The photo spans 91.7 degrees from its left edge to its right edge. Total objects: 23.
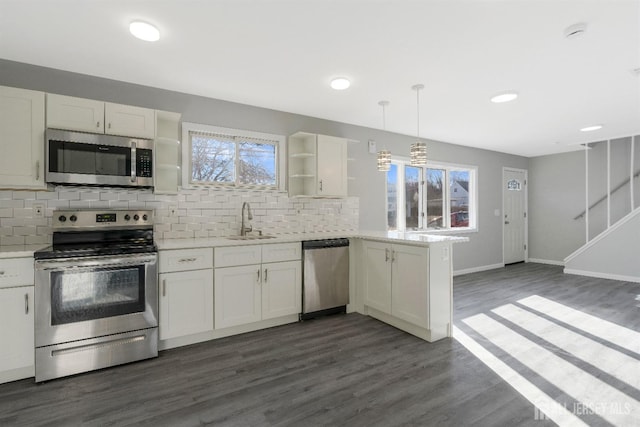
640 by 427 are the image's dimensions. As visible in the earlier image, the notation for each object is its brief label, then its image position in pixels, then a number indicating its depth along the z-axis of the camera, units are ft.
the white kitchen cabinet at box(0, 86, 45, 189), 7.91
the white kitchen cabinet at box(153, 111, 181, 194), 10.20
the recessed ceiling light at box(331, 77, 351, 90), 9.88
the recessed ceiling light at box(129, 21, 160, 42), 7.04
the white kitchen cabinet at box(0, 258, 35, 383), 7.21
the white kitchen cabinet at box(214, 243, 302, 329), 9.70
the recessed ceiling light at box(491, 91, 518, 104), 11.05
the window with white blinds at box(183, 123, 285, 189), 11.39
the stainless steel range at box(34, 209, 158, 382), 7.49
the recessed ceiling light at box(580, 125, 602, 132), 15.64
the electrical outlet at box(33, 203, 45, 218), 8.92
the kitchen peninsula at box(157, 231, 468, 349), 9.10
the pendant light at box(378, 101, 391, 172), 11.03
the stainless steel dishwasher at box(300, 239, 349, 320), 11.23
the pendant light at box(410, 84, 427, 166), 9.86
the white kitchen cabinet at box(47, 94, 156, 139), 8.39
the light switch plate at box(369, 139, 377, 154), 15.60
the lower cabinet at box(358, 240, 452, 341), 9.41
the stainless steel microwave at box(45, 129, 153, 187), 8.34
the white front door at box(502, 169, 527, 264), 22.35
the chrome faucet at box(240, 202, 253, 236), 11.70
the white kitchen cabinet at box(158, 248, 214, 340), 8.89
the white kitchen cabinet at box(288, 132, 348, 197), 12.69
